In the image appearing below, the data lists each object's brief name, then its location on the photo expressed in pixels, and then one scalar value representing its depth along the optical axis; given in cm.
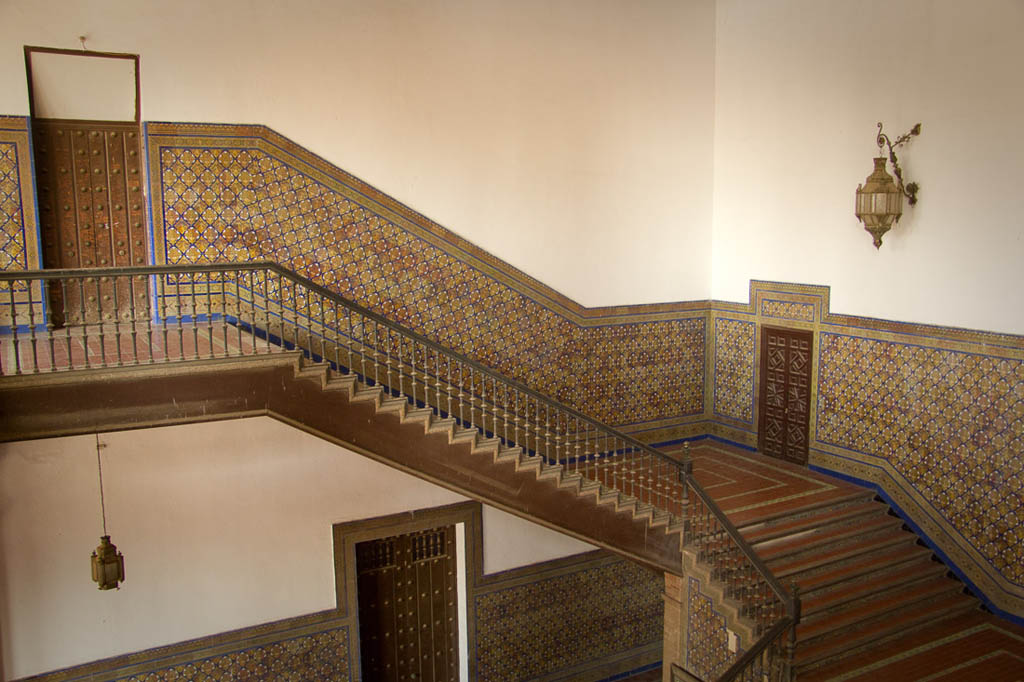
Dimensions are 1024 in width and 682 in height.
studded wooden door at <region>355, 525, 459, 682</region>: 667
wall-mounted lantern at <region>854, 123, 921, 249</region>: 645
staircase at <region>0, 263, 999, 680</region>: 429
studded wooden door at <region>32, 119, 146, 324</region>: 557
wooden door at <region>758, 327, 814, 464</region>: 744
